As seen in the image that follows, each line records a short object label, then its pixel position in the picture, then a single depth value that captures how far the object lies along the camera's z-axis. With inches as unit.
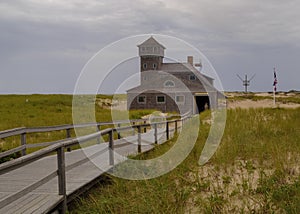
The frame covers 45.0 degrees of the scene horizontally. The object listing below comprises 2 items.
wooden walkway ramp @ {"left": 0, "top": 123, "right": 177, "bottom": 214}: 171.7
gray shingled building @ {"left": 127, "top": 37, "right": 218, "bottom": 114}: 1481.3
